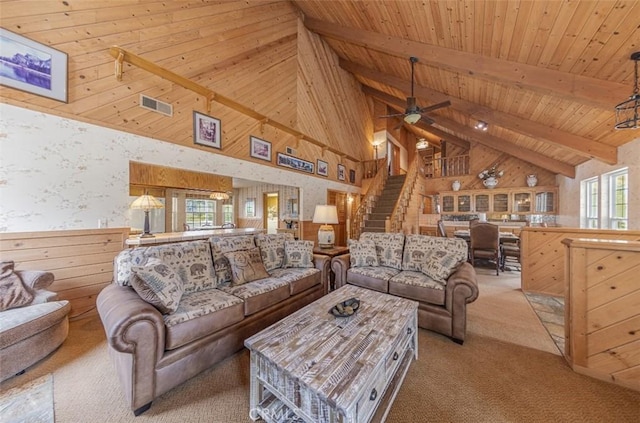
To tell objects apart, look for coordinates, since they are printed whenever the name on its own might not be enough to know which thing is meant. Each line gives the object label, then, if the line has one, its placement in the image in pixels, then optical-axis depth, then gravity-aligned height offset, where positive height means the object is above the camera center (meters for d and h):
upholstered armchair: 1.77 -0.92
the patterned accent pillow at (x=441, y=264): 2.63 -0.63
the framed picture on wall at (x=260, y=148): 4.68 +1.34
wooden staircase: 6.92 +0.23
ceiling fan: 4.49 +2.07
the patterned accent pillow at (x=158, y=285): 1.74 -0.61
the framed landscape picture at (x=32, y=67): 2.33 +1.55
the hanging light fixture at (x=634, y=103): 2.25 +1.13
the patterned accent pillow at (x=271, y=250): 3.12 -0.55
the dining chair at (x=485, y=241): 4.78 -0.62
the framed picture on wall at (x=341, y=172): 7.48 +1.31
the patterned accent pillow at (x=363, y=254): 3.32 -0.62
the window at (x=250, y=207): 8.24 +0.14
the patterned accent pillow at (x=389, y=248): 3.28 -0.54
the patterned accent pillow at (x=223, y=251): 2.62 -0.48
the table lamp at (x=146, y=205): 3.64 +0.08
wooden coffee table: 1.14 -0.86
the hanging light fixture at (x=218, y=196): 6.15 +0.41
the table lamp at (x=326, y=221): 3.93 -0.17
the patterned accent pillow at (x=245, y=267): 2.59 -0.67
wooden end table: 3.52 -0.67
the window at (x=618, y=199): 3.84 +0.27
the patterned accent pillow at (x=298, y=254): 3.26 -0.62
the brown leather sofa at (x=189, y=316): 1.51 -0.88
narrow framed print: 5.32 +1.21
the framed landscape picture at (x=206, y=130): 3.81 +1.39
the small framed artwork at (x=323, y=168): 6.62 +1.29
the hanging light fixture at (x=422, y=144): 9.50 +2.90
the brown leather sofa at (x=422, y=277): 2.35 -0.80
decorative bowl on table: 1.82 -0.81
